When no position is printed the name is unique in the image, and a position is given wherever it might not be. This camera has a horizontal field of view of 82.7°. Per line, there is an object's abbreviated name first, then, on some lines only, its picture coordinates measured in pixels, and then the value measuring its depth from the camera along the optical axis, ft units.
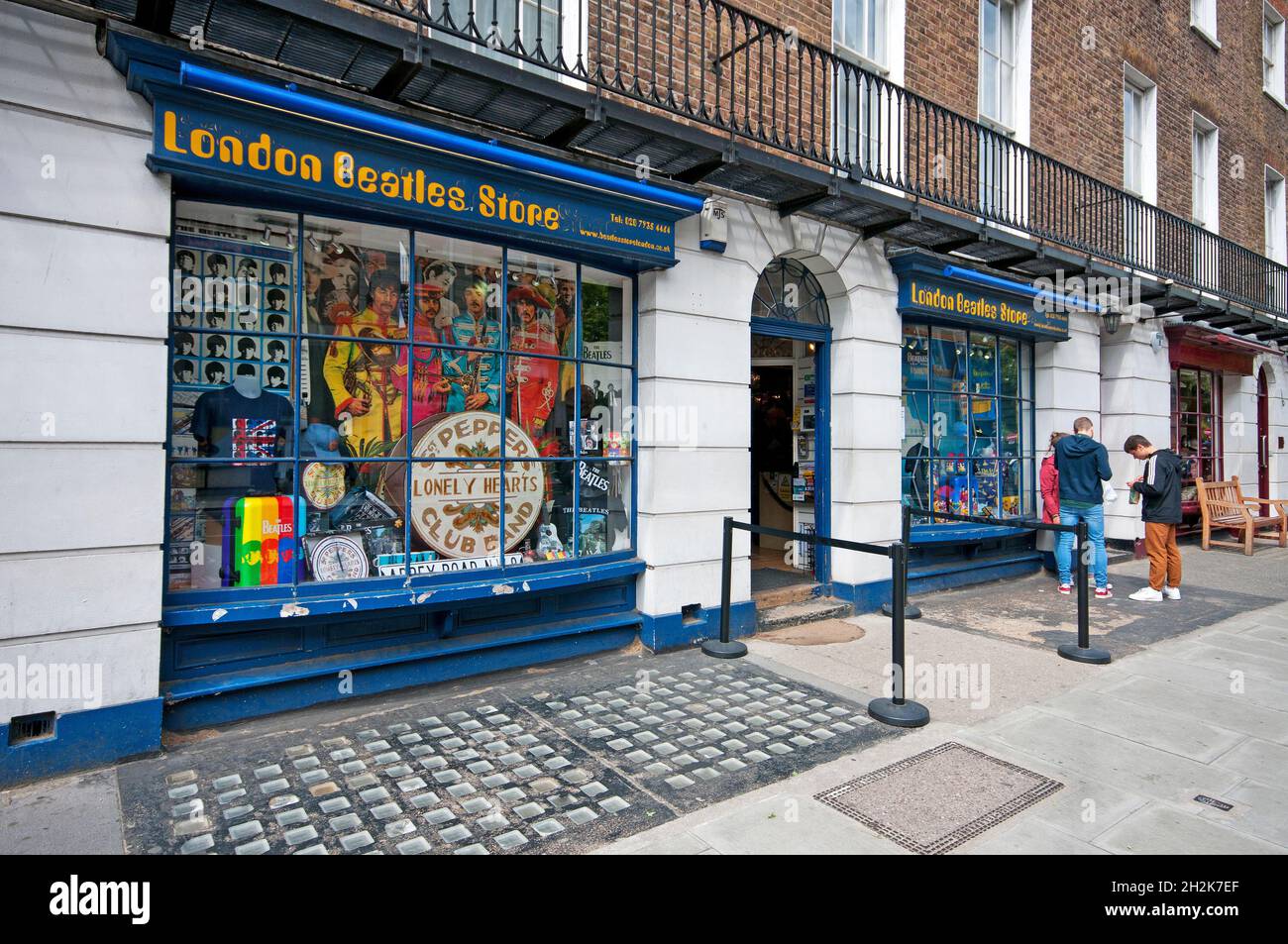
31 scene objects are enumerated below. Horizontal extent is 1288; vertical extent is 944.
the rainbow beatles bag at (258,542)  15.61
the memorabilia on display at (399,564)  17.21
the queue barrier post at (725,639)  20.01
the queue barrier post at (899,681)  15.33
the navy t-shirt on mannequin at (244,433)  15.55
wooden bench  39.99
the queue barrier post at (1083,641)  19.30
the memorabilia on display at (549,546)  19.84
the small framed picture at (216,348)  15.46
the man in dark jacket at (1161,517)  26.63
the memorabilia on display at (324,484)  16.60
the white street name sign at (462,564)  17.93
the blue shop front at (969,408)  28.25
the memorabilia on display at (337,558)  16.57
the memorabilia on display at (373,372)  17.07
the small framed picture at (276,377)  16.21
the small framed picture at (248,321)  15.82
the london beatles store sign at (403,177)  13.69
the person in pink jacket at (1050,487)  31.30
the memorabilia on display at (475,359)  18.58
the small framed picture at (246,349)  15.84
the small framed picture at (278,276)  16.11
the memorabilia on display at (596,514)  20.33
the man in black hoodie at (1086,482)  27.53
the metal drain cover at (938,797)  11.16
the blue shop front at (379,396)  14.73
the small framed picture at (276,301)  16.12
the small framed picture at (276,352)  16.19
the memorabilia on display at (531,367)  19.62
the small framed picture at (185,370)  15.08
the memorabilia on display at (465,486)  17.97
